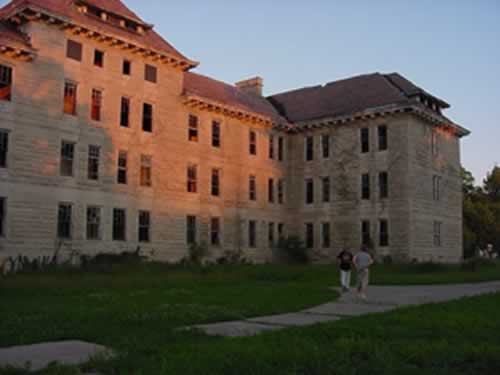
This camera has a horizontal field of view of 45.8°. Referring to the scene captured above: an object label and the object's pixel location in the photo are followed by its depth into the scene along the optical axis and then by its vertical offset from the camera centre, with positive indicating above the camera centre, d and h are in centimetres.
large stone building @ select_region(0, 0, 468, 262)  2988 +603
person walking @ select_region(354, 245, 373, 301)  1848 -55
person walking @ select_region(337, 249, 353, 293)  2022 -54
